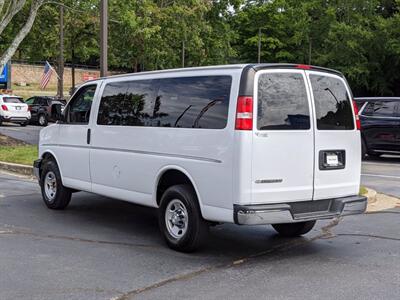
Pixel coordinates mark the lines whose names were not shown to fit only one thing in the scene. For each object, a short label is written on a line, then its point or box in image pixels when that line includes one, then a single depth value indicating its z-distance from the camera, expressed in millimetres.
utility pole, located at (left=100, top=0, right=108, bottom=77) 13875
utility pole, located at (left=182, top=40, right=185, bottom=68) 36156
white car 29203
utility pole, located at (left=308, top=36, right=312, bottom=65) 42981
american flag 33306
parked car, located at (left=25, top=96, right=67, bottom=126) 31545
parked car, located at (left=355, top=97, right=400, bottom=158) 16703
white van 5855
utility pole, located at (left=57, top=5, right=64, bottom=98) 31088
